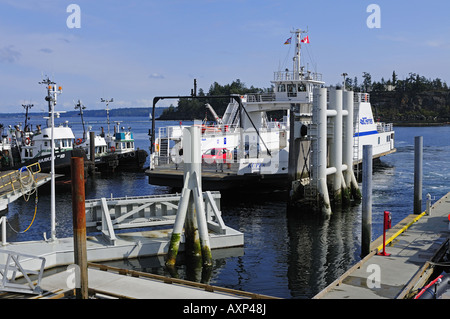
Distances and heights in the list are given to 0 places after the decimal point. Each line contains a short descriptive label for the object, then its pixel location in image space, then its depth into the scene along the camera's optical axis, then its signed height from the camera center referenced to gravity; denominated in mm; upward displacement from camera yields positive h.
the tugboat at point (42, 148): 41344 -1035
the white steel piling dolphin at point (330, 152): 26062 -938
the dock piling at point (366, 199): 18172 -2389
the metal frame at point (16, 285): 12398 -3728
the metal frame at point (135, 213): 18422 -2985
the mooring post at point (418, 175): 22594 -1869
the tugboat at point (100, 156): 49531 -1946
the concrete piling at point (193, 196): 17125 -2066
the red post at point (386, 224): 15811 -3216
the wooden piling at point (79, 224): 12297 -2214
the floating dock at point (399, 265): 12578 -3854
